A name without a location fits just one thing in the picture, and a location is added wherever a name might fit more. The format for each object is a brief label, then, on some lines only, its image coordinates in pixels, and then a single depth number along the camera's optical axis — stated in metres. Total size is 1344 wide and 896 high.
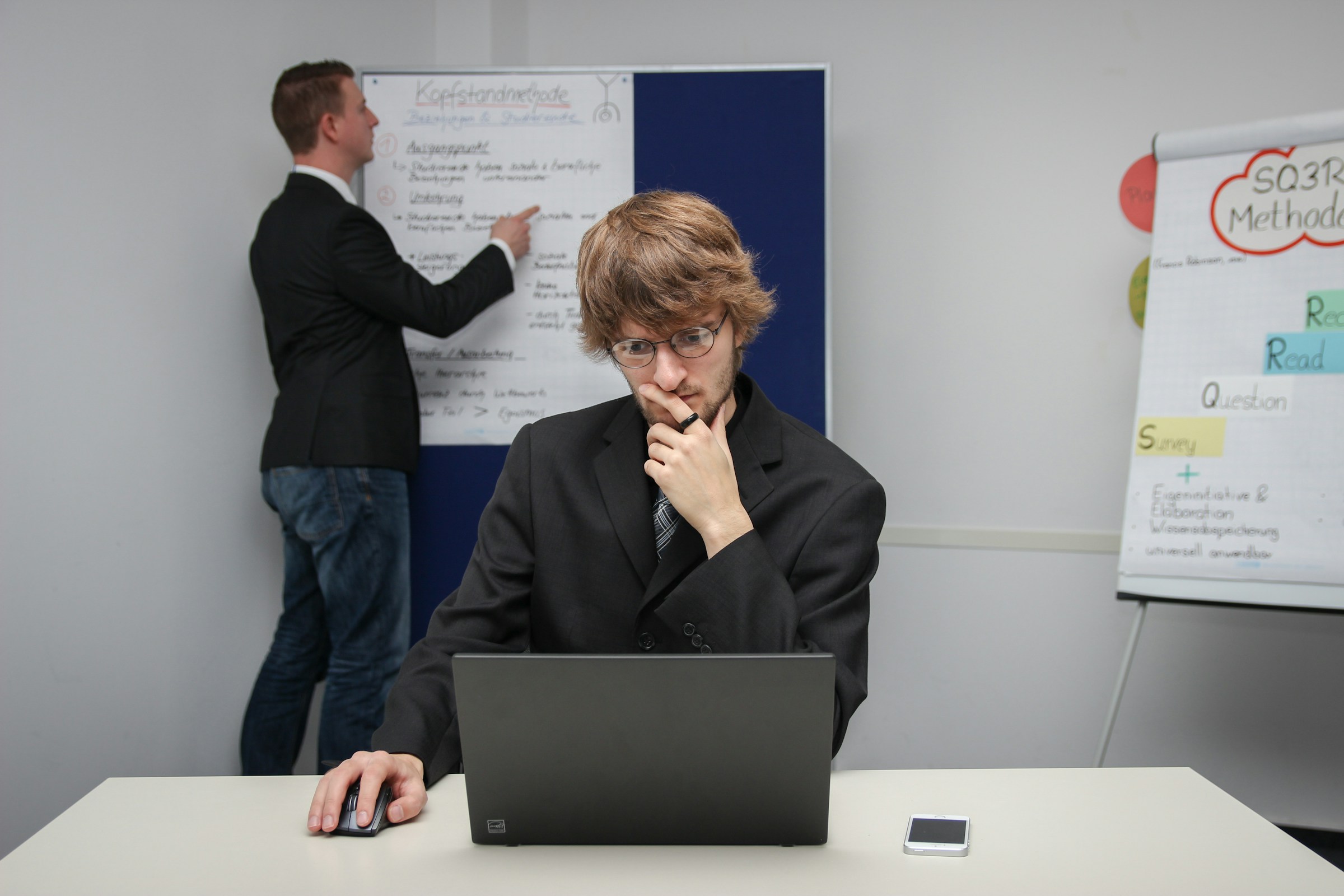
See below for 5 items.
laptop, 0.84
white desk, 0.86
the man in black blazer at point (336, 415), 2.33
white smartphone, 0.92
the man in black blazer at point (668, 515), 1.18
